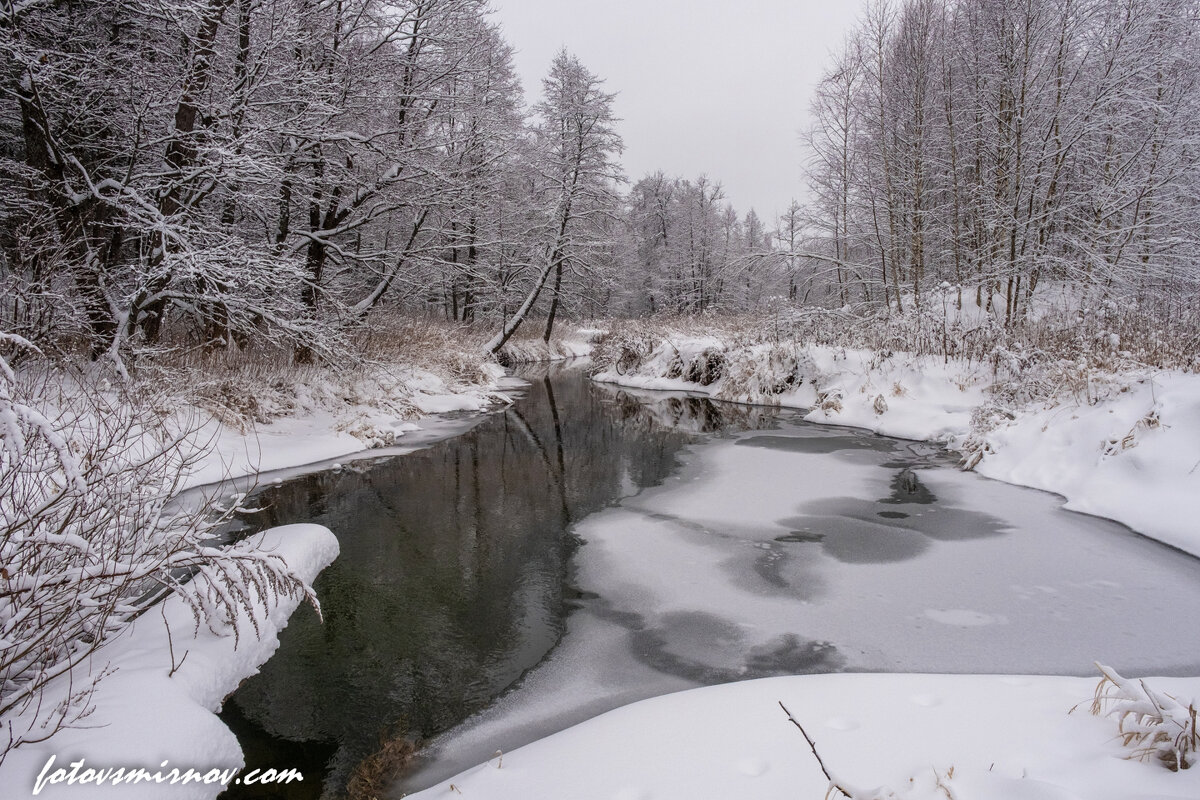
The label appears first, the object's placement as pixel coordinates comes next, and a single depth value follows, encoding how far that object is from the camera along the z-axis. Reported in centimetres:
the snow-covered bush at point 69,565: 217
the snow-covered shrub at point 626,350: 2075
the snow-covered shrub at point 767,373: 1440
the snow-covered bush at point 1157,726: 184
